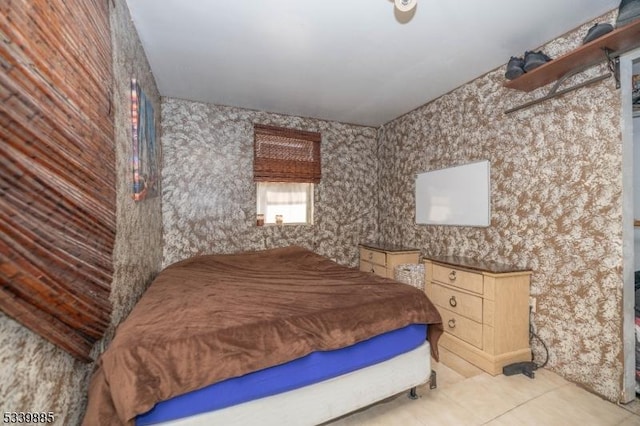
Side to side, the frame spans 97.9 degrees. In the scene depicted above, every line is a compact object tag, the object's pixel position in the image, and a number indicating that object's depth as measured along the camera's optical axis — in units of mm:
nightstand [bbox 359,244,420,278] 3379
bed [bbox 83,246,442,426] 1117
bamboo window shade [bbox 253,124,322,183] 3580
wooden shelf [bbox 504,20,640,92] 1579
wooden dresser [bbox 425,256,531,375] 2100
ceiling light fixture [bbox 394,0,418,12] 1578
